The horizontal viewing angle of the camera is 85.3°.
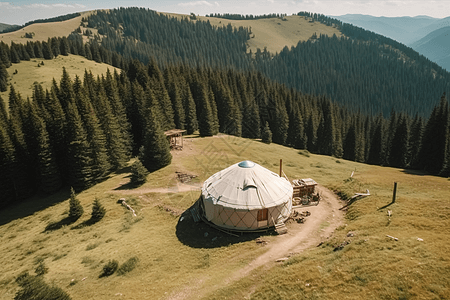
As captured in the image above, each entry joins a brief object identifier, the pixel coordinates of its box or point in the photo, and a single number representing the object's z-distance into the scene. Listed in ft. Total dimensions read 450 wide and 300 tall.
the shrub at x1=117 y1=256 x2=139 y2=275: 65.39
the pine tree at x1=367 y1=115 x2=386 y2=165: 250.98
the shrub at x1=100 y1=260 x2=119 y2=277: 65.05
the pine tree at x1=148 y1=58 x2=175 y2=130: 197.18
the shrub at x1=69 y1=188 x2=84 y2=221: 98.67
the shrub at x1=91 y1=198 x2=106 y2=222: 96.54
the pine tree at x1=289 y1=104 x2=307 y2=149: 268.82
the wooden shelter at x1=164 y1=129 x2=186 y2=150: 161.01
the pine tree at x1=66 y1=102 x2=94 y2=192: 128.26
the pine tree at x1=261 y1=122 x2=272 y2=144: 226.30
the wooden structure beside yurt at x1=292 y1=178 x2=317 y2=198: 104.25
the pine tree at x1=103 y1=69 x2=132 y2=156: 170.19
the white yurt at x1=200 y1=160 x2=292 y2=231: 81.82
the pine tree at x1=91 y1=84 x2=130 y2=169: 146.00
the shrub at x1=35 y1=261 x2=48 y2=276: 67.81
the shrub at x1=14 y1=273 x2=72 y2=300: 47.43
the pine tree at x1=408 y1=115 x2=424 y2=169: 232.73
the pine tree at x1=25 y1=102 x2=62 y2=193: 129.08
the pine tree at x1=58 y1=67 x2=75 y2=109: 173.13
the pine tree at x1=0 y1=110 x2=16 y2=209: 125.70
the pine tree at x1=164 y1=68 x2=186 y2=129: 224.33
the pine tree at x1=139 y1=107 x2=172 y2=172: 130.31
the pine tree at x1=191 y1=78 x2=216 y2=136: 205.57
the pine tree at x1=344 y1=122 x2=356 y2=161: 266.77
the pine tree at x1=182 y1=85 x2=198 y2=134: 224.12
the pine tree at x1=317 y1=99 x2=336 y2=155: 264.52
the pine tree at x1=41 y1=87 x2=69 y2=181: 138.51
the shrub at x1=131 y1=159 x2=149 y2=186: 117.29
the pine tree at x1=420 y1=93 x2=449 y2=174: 179.11
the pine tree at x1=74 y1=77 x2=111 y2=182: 133.80
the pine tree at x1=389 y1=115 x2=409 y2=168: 226.38
